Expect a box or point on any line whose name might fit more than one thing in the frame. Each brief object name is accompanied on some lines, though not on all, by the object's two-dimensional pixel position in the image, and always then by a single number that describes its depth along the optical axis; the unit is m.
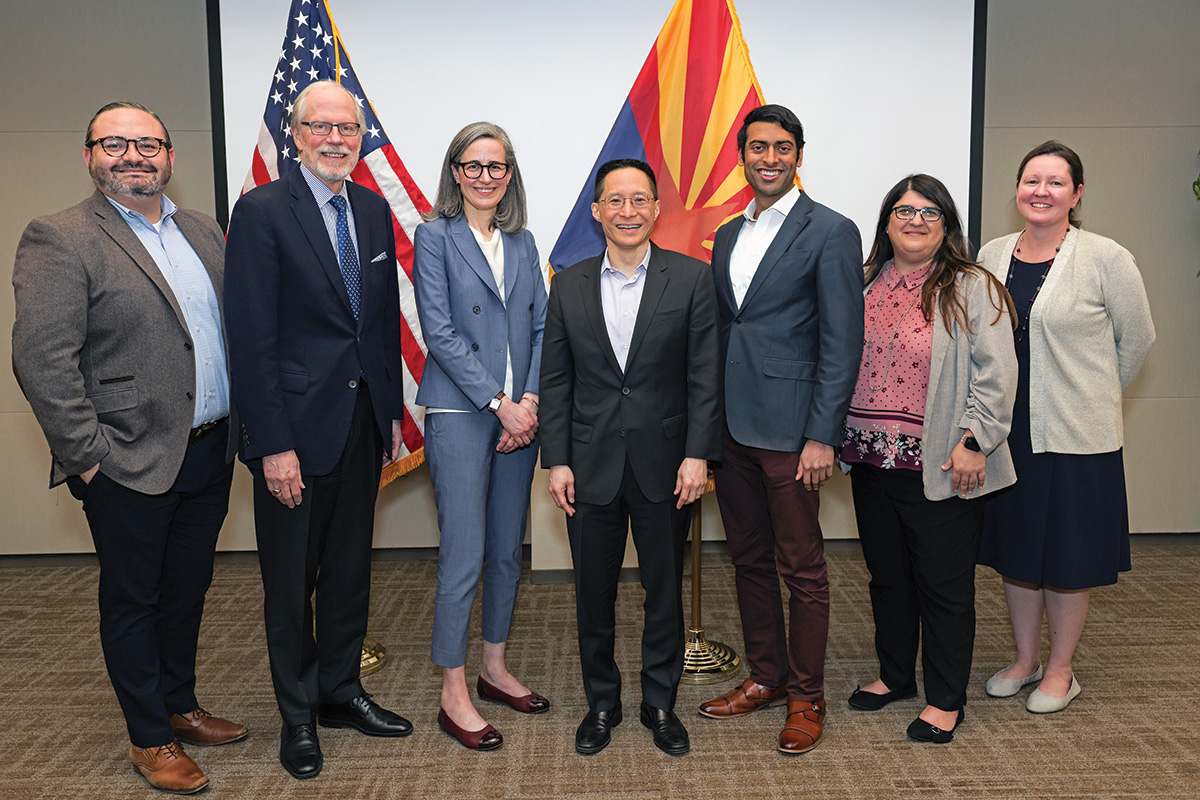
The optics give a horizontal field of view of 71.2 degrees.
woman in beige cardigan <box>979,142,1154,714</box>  2.56
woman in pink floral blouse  2.35
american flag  3.54
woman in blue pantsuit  2.47
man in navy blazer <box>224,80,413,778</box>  2.24
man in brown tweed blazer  2.15
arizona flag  3.55
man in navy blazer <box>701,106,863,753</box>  2.37
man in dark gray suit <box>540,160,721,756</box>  2.34
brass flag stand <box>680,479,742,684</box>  3.01
